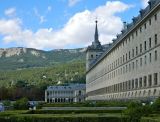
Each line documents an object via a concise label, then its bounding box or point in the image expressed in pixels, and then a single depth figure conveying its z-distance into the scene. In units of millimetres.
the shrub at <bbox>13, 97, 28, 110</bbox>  56588
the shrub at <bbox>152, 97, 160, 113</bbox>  35188
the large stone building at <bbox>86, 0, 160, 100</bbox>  55344
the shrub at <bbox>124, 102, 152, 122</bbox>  25656
